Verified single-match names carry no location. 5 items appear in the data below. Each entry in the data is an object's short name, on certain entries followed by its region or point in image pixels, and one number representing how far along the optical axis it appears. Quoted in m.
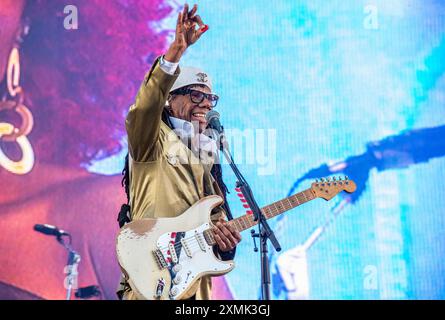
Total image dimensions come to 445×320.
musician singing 6.41
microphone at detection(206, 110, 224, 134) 7.44
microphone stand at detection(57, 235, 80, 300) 10.01
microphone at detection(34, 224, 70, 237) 10.16
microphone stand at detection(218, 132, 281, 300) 7.14
